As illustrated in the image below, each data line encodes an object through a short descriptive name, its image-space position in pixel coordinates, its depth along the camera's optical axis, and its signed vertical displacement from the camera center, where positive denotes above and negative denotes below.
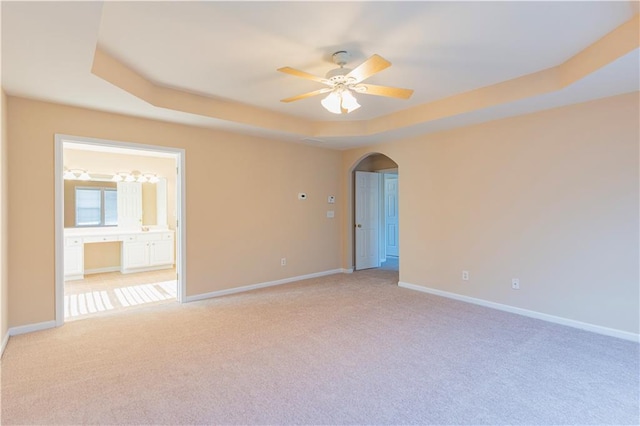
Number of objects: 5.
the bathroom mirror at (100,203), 6.33 +0.19
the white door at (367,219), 6.64 -0.18
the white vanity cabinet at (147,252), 6.42 -0.82
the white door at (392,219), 8.67 -0.23
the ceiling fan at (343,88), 2.66 +1.12
